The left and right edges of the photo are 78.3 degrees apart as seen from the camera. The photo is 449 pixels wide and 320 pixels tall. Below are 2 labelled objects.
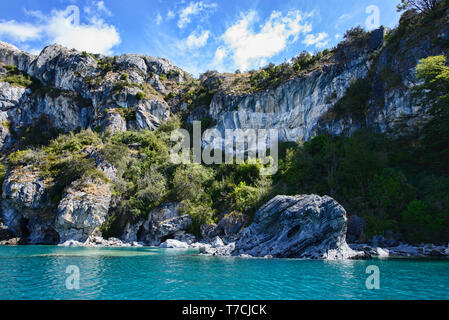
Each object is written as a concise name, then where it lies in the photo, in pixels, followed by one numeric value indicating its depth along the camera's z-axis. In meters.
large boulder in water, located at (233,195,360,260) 21.52
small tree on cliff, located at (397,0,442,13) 39.72
